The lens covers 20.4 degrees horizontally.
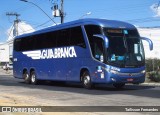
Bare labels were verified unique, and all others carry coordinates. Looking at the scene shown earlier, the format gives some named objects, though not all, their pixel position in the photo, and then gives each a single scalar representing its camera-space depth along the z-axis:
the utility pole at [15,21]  90.25
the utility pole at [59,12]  46.38
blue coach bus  22.42
